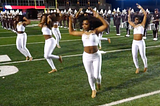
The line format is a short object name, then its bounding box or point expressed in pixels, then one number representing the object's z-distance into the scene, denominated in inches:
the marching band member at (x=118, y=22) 678.5
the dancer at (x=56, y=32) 492.7
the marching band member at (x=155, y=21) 542.0
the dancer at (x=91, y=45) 184.5
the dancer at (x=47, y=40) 278.1
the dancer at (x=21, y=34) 344.5
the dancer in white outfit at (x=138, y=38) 258.1
